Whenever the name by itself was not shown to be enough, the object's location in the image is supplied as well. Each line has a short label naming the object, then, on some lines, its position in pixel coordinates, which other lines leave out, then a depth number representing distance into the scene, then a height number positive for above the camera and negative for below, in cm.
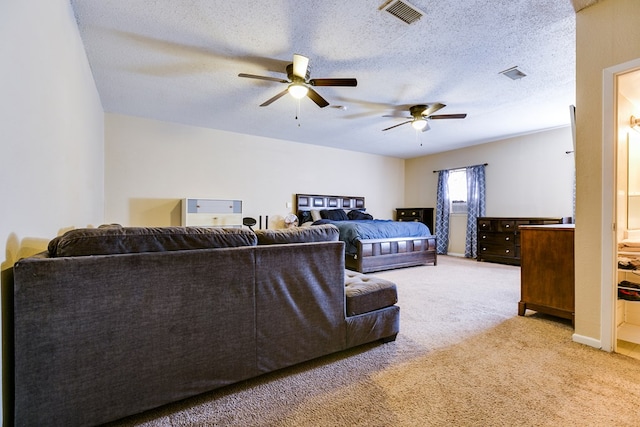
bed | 464 -50
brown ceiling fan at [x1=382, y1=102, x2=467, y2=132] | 404 +152
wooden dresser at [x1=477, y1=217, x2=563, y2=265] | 549 -47
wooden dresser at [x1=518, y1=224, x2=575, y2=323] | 251 -52
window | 704 +64
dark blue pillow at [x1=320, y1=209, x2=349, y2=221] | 639 +1
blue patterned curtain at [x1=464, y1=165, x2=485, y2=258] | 652 +27
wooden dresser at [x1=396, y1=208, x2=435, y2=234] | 763 +0
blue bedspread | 466 -27
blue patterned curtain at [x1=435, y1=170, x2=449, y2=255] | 722 +3
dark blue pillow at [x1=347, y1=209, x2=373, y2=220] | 684 -1
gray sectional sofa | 117 -53
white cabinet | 505 +3
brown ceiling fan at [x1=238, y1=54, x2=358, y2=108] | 276 +144
